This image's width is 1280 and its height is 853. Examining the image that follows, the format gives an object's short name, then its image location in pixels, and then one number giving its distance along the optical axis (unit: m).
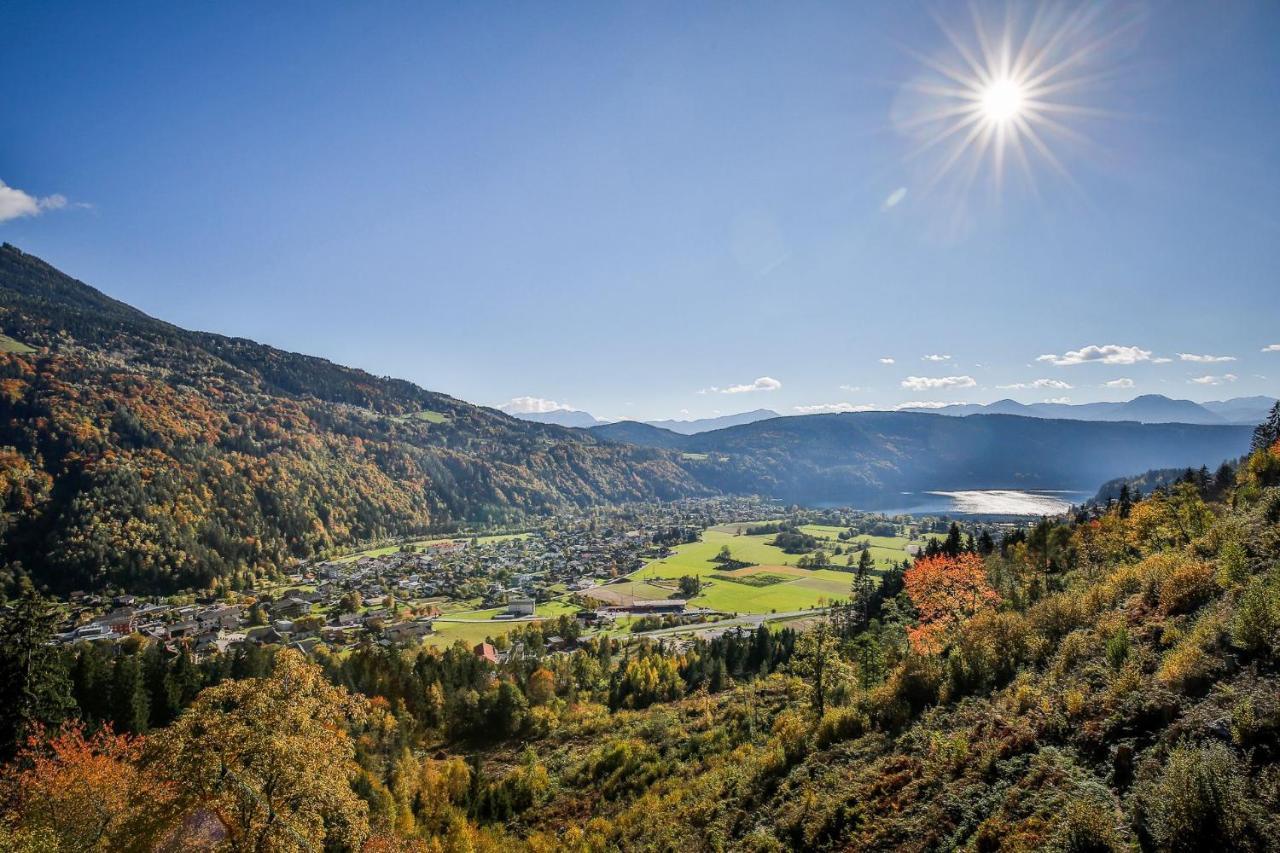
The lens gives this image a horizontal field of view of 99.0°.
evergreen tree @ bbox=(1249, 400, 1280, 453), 69.88
